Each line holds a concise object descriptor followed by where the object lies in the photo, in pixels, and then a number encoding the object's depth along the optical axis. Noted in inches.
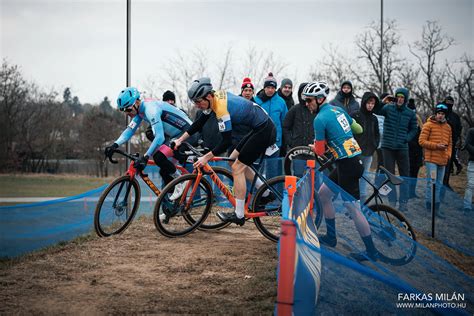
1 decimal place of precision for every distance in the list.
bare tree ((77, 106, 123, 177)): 1977.1
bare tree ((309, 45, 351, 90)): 1055.0
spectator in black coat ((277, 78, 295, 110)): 399.2
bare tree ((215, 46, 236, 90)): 1072.2
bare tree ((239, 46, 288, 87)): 1067.3
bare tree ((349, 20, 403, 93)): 955.3
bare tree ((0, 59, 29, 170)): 1640.0
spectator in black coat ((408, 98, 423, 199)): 450.0
